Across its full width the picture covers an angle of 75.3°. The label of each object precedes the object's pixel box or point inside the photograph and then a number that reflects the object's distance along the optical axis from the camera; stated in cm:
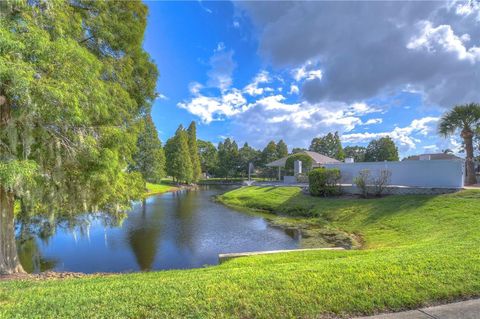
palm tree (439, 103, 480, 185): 2023
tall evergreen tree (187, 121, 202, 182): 5697
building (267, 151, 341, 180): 3882
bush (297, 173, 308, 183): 3275
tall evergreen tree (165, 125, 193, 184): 5053
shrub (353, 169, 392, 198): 1980
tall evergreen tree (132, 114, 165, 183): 3894
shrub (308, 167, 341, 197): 2253
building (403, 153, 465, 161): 3947
